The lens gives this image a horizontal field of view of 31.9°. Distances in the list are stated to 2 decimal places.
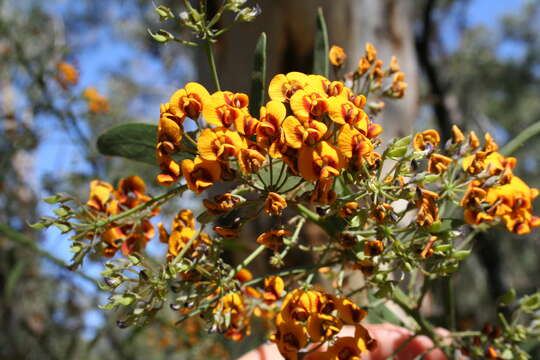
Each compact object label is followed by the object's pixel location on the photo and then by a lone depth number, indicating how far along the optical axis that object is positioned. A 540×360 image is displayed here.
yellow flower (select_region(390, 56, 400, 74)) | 0.34
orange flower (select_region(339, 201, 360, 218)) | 0.26
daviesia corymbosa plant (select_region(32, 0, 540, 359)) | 0.26
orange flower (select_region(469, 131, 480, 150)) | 0.30
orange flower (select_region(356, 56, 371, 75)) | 0.31
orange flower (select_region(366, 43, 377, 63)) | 0.32
